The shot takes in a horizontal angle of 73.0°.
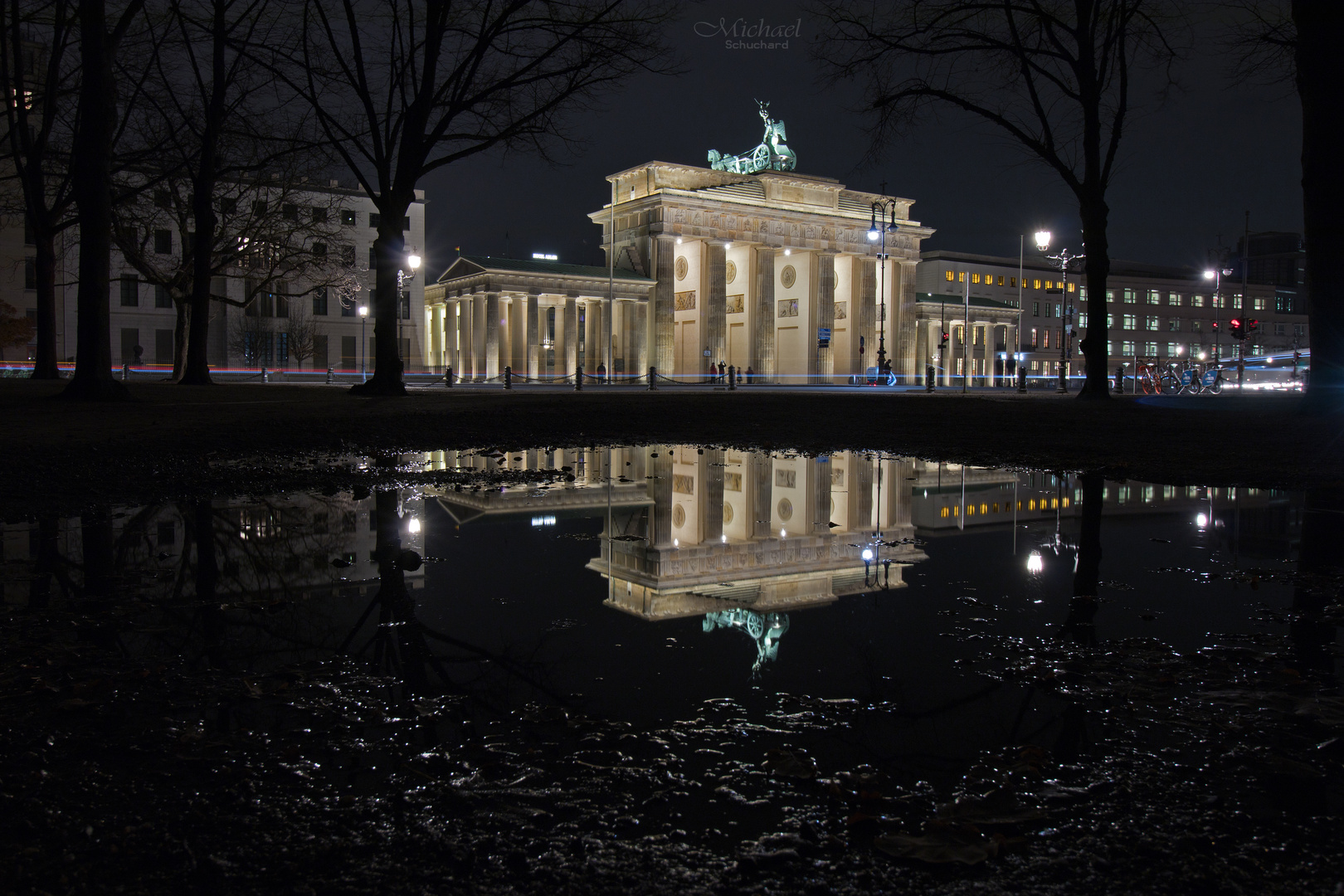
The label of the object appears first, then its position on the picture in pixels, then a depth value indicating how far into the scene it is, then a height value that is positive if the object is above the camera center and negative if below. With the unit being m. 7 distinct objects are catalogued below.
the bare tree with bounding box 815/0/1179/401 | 22.69 +8.60
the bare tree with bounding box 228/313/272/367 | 61.03 +5.60
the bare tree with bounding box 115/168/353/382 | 33.31 +7.09
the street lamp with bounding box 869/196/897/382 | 48.26 +4.01
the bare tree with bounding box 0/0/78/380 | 22.58 +7.64
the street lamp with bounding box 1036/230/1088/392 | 43.76 +5.76
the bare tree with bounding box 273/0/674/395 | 22.12 +8.42
